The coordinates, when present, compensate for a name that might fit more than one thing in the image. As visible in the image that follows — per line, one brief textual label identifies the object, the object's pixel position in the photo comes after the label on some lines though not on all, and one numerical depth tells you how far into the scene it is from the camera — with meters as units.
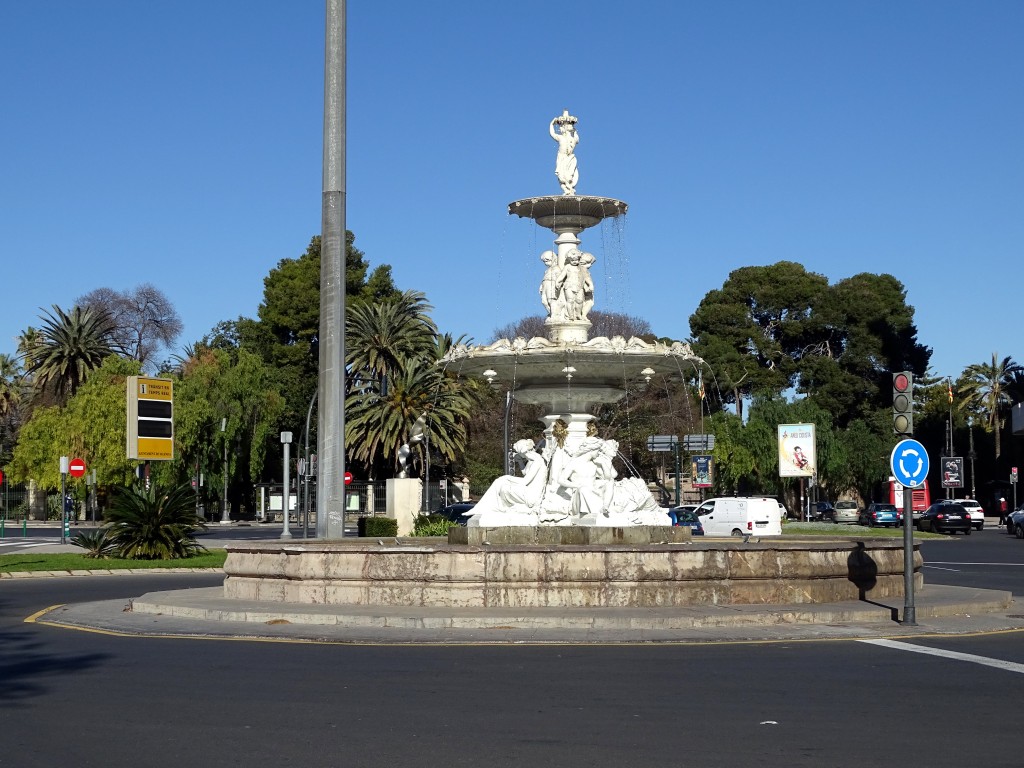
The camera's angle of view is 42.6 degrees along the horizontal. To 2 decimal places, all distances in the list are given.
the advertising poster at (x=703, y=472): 55.47
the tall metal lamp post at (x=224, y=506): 70.06
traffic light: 16.06
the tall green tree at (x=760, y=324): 81.56
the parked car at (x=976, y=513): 62.53
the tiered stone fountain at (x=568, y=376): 20.55
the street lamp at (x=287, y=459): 44.09
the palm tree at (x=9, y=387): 91.75
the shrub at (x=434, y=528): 36.16
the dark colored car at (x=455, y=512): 47.72
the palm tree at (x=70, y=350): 73.88
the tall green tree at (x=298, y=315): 79.44
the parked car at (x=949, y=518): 57.47
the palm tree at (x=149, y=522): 30.67
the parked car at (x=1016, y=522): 54.35
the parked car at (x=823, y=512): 71.69
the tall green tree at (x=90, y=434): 65.25
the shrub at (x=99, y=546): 30.91
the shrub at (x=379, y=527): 42.94
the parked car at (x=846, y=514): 72.07
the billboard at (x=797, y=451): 60.09
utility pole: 21.59
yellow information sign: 30.70
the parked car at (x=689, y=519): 45.97
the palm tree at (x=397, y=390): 65.38
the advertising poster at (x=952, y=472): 66.25
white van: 42.88
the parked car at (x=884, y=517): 64.19
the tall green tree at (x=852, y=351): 81.25
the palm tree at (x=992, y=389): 99.50
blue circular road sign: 16.02
